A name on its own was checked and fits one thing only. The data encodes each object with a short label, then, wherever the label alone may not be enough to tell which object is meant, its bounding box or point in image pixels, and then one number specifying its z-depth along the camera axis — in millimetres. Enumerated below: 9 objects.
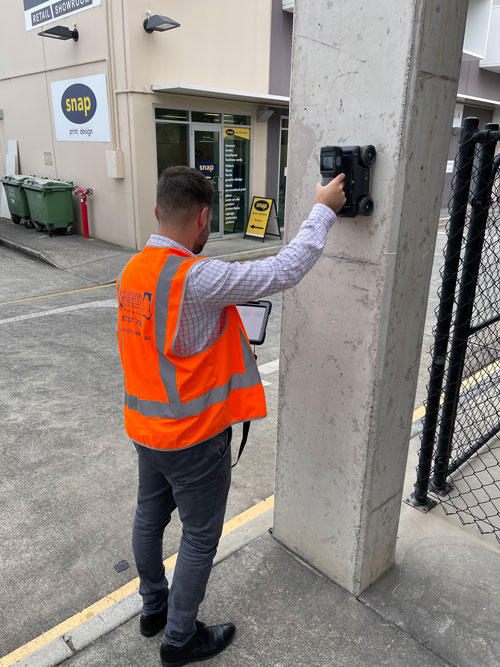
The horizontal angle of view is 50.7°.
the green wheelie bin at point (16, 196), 12578
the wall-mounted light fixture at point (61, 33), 10445
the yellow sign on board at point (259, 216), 12688
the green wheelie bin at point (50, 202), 11609
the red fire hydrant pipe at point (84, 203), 11758
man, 1810
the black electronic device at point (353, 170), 1858
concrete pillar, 1829
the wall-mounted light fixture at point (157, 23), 9203
